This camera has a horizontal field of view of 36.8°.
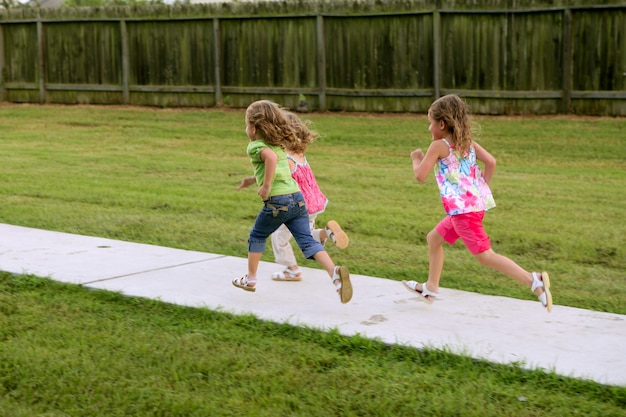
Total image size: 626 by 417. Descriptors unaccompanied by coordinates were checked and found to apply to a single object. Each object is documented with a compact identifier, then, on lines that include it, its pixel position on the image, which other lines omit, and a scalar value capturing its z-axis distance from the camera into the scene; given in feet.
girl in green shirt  18.33
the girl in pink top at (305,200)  20.24
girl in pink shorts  17.16
